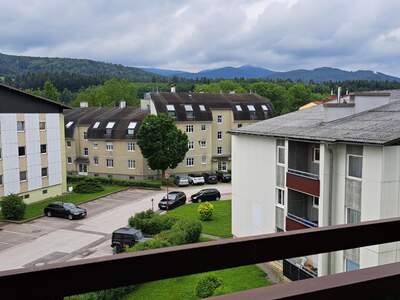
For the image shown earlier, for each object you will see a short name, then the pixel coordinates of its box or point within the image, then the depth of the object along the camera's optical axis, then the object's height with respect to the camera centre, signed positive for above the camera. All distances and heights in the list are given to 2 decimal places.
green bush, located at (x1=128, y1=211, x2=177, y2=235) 22.69 -4.93
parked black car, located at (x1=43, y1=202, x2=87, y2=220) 27.56 -5.19
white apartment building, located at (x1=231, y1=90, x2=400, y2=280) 12.52 -1.60
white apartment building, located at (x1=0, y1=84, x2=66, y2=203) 30.16 -1.42
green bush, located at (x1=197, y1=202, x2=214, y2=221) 25.73 -4.90
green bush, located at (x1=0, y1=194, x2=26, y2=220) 27.09 -4.85
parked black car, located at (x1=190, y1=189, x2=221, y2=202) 31.99 -4.99
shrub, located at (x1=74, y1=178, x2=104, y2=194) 35.78 -4.89
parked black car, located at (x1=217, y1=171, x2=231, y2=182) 40.75 -4.60
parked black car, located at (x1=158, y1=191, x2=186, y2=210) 29.81 -5.04
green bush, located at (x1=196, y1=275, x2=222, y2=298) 12.72 -4.54
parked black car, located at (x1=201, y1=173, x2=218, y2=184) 40.31 -4.71
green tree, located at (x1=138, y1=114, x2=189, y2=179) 37.34 -1.30
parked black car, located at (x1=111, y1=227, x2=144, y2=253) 20.51 -5.12
